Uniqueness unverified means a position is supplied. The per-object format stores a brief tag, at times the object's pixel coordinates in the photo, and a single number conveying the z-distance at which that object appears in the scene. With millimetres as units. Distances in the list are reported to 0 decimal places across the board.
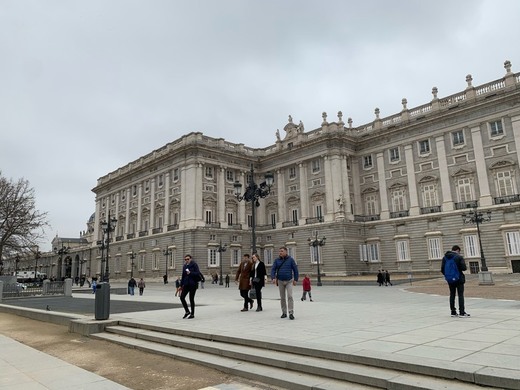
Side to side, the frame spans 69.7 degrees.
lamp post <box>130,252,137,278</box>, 52891
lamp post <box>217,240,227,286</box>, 39378
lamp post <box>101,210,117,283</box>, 29928
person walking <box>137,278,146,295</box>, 27456
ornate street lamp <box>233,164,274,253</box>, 17406
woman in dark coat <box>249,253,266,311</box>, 11773
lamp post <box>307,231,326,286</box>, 44709
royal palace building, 36312
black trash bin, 10579
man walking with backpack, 9211
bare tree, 32906
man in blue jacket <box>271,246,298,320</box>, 9977
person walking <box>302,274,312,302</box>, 16570
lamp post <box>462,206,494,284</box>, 23094
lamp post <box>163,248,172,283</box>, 47625
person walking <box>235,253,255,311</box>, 12223
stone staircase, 4449
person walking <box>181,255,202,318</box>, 10992
